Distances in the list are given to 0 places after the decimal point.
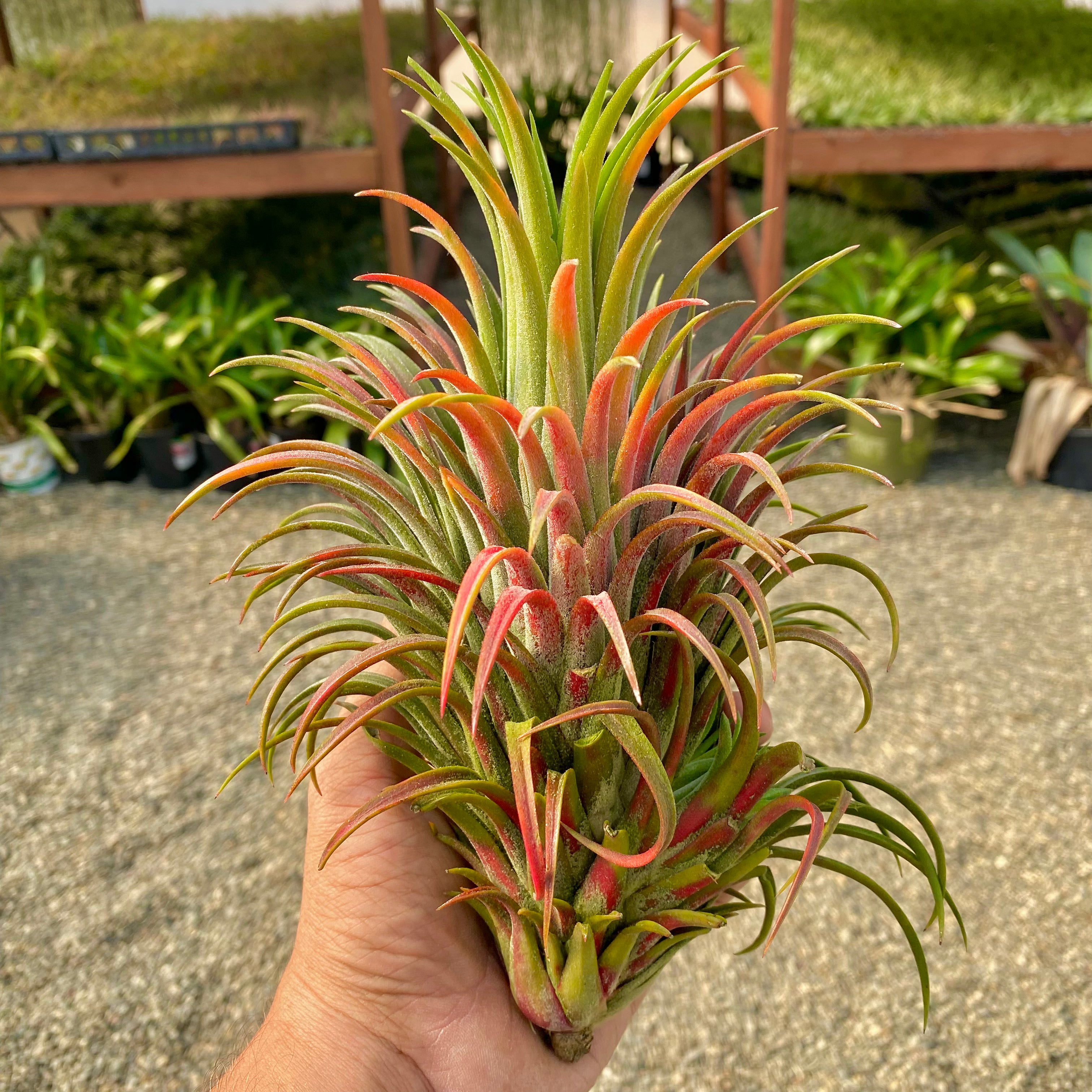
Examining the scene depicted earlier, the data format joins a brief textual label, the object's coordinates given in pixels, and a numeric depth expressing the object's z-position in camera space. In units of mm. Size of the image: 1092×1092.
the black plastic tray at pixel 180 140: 2617
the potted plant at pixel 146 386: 2668
